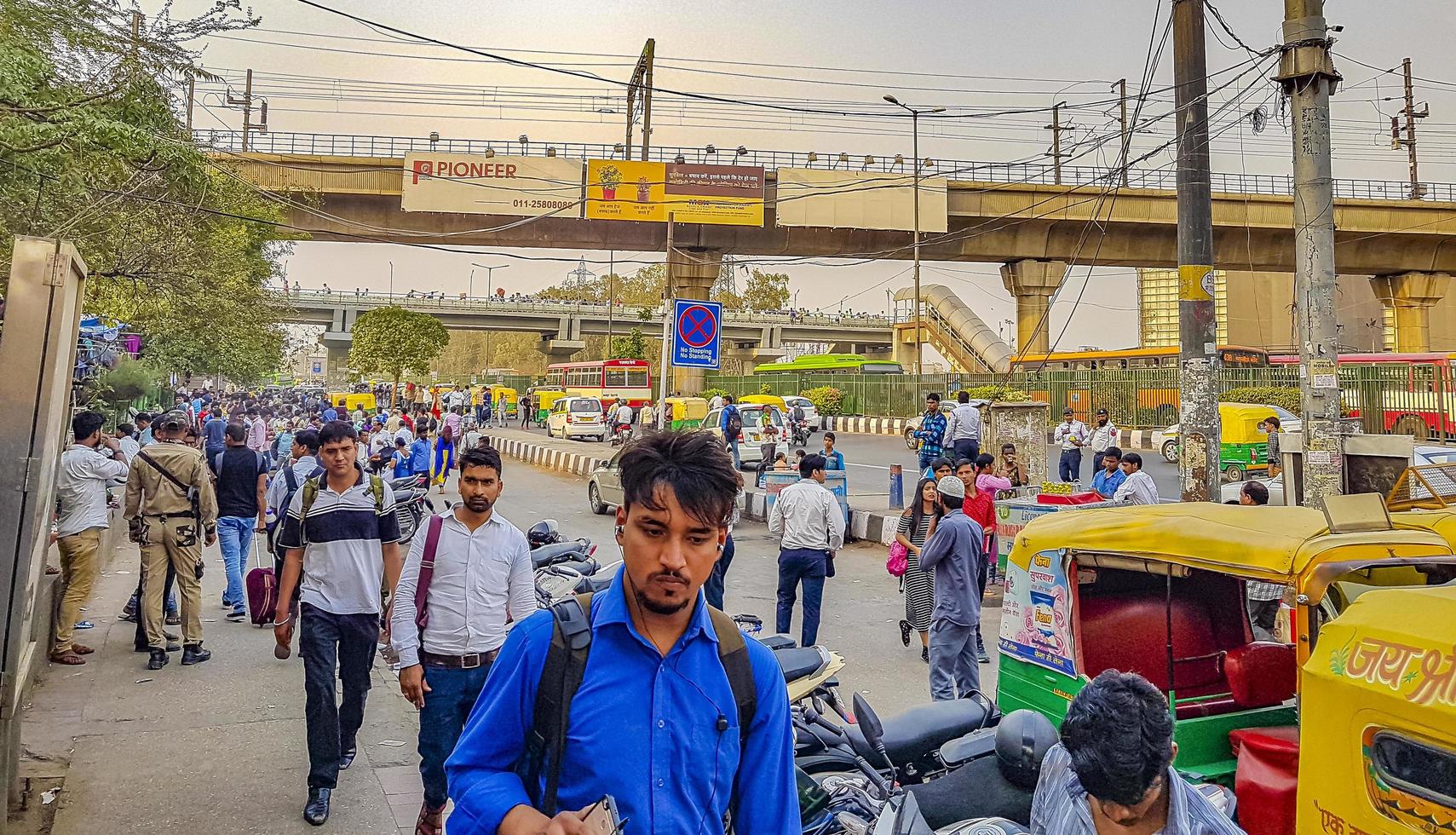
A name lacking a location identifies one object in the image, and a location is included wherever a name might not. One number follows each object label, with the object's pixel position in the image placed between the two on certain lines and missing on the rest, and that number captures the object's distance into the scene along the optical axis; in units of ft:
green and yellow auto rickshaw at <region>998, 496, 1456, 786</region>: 10.92
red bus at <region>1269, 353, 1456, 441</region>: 65.72
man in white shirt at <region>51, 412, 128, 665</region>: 23.49
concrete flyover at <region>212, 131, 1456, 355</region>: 119.34
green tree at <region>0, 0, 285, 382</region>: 24.18
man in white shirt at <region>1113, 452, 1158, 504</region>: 31.26
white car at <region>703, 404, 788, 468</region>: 79.30
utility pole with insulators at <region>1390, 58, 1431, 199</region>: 134.92
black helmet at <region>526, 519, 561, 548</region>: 25.63
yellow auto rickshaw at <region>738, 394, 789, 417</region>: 92.94
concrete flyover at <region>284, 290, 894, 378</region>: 234.79
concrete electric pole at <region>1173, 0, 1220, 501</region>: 33.14
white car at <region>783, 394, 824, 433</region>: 115.24
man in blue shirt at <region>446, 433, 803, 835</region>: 5.51
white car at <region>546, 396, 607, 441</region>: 122.01
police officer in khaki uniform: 23.29
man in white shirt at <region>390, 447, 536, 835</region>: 13.55
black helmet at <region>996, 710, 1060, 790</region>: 9.77
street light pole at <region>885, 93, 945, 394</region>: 89.99
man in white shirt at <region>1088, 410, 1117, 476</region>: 56.13
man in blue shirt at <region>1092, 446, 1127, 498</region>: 33.47
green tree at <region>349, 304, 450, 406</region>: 160.56
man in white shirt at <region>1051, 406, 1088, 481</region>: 59.52
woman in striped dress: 24.68
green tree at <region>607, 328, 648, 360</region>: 181.68
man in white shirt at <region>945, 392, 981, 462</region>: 48.93
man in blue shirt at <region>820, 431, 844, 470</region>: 46.47
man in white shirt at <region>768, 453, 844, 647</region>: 24.77
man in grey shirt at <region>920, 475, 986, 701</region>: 20.15
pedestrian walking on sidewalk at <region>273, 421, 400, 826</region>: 14.96
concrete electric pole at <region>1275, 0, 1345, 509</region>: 26.37
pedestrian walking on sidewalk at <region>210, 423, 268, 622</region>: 29.09
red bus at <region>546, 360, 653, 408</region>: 151.33
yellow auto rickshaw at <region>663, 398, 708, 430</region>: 93.51
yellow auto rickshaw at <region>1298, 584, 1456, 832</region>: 7.52
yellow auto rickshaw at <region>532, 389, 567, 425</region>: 167.73
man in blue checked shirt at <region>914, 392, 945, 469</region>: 47.78
